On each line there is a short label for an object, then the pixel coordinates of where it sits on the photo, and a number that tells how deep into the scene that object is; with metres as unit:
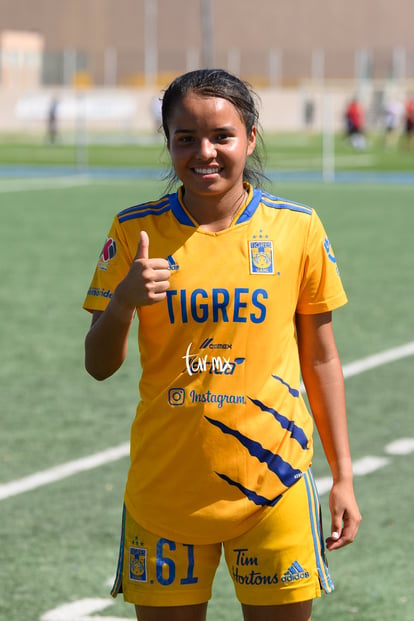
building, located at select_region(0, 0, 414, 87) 72.50
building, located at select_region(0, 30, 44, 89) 70.31
